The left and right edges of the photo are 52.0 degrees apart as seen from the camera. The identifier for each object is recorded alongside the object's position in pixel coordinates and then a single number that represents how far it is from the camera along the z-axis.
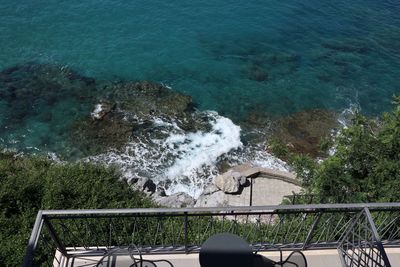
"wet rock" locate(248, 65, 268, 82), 30.55
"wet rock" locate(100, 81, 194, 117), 27.20
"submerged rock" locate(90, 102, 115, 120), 26.27
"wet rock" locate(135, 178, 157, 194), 21.55
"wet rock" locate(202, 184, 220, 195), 21.69
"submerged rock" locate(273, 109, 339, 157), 25.43
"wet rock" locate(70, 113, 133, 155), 24.55
